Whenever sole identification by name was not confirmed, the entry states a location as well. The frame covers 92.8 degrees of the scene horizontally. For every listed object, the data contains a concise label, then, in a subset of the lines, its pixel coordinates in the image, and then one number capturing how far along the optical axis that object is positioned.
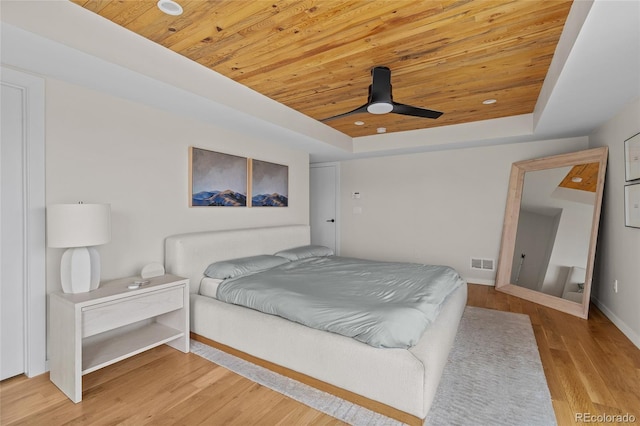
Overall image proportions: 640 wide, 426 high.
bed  1.68
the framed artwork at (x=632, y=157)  2.60
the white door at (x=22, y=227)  2.01
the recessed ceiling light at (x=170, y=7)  1.71
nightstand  1.88
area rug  1.71
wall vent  4.57
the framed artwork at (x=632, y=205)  2.62
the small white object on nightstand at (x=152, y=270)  2.60
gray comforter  1.86
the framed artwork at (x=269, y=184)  3.92
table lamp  1.96
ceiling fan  2.38
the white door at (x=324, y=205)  6.02
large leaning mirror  3.38
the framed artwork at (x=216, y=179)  3.18
